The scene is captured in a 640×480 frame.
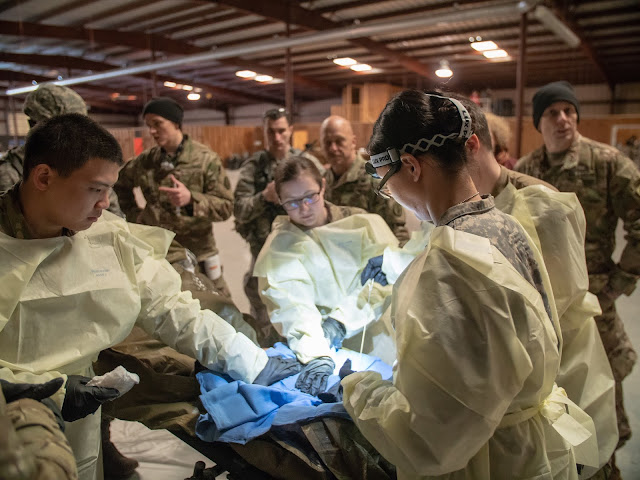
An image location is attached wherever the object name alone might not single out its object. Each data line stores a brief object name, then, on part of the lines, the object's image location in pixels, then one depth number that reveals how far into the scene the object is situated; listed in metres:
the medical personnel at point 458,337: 0.89
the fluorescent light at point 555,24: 4.48
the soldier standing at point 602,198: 2.40
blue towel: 1.33
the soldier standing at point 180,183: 3.02
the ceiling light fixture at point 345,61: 8.66
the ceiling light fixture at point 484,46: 7.02
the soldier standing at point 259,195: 2.96
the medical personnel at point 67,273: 1.24
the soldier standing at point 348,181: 2.85
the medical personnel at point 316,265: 1.96
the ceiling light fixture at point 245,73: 10.39
